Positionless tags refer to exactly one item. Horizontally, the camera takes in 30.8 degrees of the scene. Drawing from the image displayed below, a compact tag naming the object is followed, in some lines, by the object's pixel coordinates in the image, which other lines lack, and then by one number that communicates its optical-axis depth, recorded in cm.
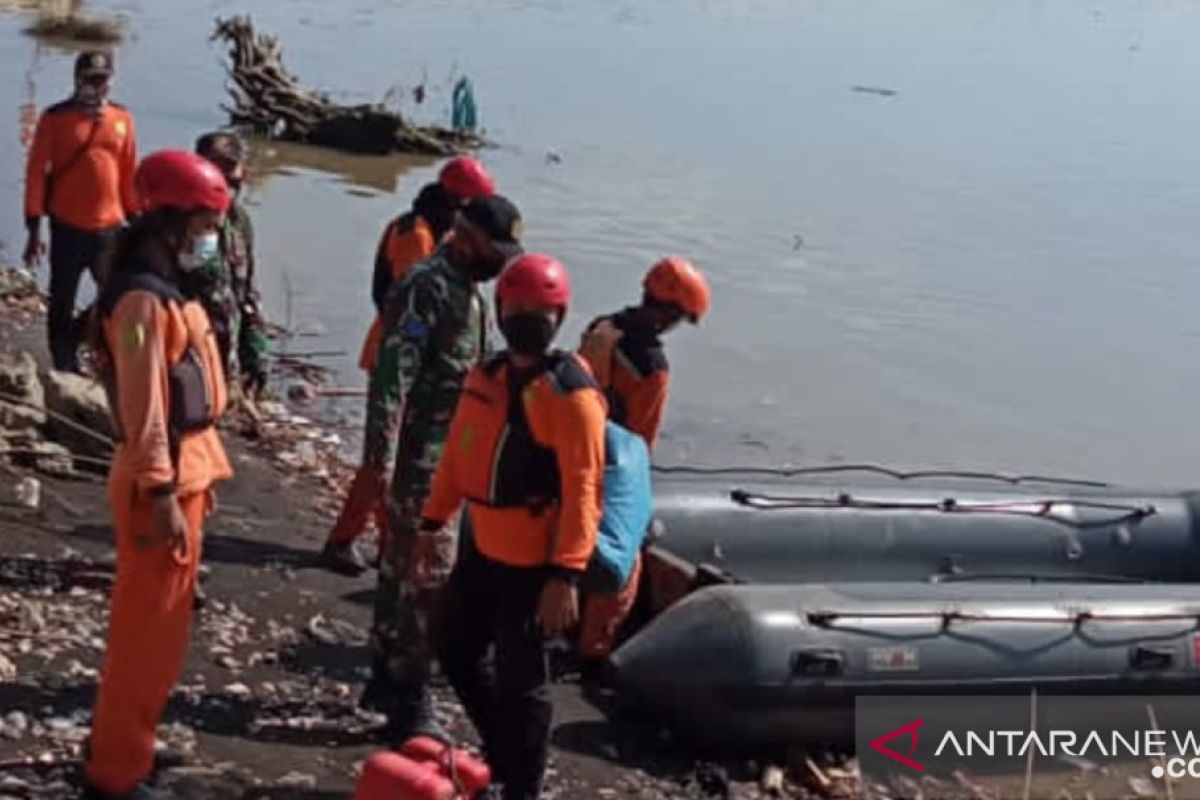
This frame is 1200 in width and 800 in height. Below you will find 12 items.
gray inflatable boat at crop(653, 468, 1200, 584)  852
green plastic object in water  2723
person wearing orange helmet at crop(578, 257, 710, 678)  742
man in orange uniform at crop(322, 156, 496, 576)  803
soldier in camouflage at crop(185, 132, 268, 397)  796
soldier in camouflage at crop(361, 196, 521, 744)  645
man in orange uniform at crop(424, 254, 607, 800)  554
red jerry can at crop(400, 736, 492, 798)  513
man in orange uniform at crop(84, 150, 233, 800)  521
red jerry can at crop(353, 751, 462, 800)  503
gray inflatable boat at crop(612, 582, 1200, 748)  721
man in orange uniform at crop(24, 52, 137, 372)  962
